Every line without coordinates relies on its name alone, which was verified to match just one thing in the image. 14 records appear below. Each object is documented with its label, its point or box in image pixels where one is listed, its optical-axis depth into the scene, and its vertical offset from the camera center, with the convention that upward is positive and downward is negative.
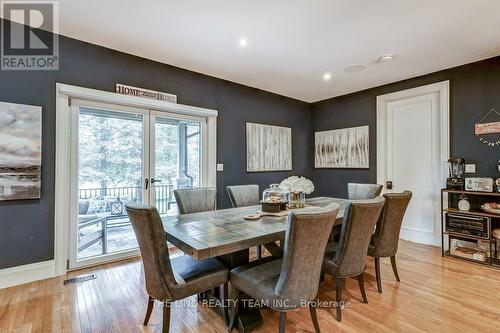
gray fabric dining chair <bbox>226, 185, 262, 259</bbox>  3.26 -0.35
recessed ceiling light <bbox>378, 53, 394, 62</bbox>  3.11 +1.42
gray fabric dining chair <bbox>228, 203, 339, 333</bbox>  1.46 -0.63
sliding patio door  2.95 -0.02
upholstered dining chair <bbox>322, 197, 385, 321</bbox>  1.91 -0.58
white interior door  3.73 +0.24
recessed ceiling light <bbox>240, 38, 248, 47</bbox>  2.74 +1.44
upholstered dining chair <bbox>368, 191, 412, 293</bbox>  2.33 -0.58
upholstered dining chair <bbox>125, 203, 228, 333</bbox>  1.55 -0.72
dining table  1.61 -0.48
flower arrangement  2.64 -0.18
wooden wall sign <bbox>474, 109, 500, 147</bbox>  3.17 +0.49
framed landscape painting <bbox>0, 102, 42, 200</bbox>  2.43 +0.19
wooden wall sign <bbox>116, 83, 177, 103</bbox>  3.10 +1.01
